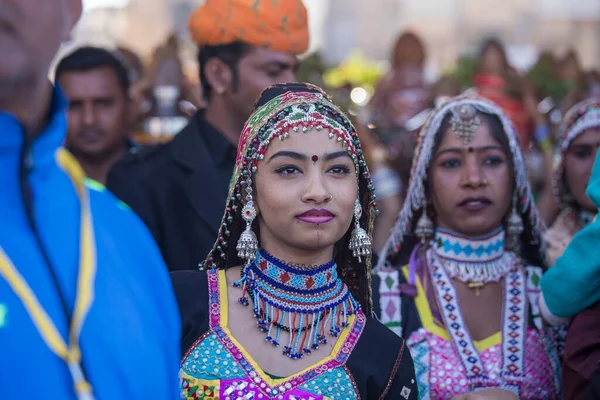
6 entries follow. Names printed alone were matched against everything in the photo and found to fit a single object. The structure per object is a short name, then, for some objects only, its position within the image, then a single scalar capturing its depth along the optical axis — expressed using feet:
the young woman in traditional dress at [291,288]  8.21
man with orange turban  12.60
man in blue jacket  4.31
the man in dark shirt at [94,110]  16.65
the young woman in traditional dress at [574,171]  13.93
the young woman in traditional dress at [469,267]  10.61
